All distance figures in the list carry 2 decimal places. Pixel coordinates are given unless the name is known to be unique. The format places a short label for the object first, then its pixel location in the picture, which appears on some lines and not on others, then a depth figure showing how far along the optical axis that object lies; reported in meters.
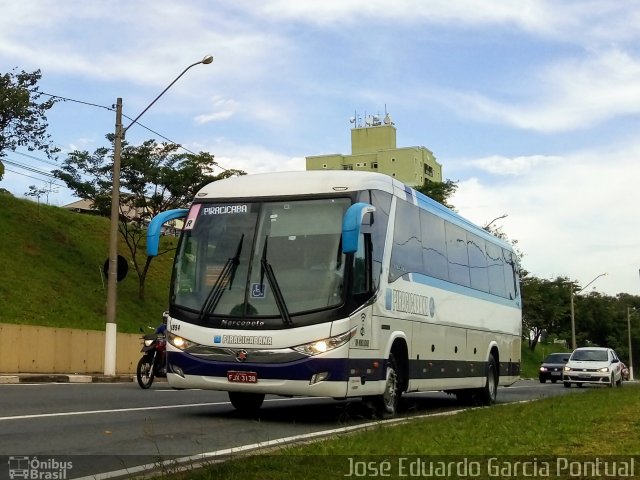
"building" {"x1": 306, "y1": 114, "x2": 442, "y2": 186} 107.25
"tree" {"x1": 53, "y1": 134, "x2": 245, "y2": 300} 35.50
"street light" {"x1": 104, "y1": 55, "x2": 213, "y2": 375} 23.41
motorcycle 17.95
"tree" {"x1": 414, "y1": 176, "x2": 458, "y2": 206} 51.91
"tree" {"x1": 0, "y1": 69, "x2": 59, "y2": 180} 34.84
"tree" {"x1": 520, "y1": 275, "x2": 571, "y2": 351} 66.75
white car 29.41
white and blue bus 10.61
